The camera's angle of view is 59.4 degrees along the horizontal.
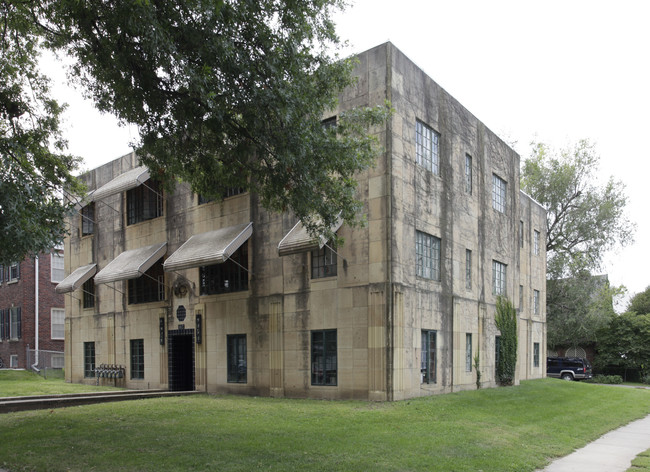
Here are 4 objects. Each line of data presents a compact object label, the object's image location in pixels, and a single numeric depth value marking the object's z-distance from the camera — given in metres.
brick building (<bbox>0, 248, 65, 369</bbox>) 38.47
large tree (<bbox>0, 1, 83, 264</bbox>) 12.16
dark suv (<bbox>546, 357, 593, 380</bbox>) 39.03
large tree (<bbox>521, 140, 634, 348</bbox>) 40.91
